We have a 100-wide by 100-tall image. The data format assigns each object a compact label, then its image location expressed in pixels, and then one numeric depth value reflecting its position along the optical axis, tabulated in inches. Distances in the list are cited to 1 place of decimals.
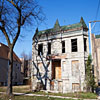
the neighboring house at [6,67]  1380.5
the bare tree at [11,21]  550.6
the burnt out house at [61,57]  775.1
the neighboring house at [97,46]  1713.8
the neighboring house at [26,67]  2281.1
